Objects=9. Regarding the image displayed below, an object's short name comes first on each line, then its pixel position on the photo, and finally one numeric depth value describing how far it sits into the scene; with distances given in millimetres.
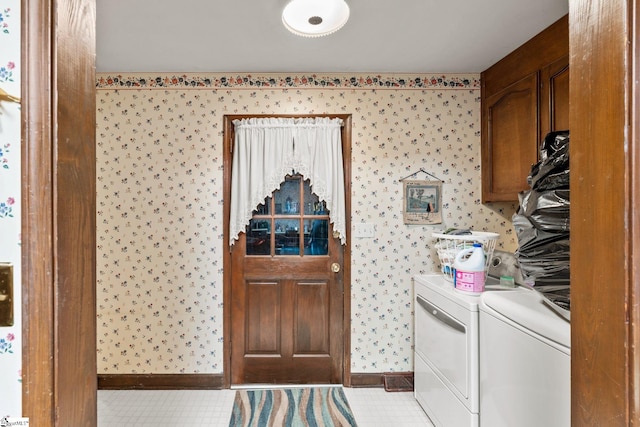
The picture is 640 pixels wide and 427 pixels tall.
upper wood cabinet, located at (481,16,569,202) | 1797
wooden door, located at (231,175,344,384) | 2525
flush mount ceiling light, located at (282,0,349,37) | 1490
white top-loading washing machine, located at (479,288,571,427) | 1165
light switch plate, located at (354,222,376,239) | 2521
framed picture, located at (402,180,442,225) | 2535
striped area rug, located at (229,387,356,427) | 2090
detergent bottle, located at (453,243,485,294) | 1852
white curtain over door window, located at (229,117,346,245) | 2486
